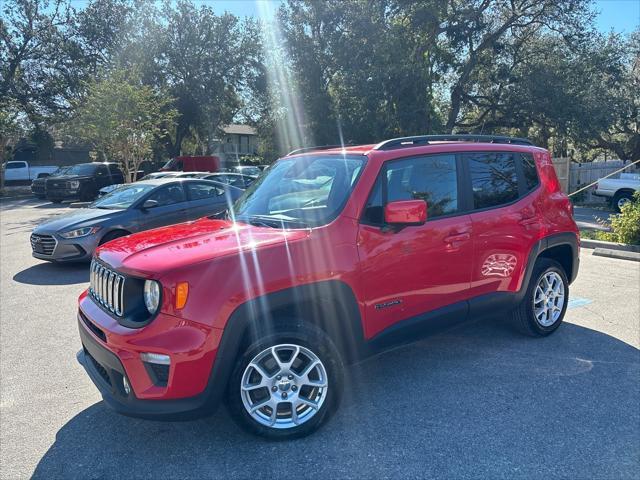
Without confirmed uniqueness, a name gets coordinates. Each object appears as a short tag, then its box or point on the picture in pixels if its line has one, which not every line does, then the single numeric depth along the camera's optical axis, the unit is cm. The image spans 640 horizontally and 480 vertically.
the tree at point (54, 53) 3012
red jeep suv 278
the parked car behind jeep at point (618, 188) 1520
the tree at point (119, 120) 1884
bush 883
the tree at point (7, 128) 2388
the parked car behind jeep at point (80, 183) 1952
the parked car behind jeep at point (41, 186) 2074
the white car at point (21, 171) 2988
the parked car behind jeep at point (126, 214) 777
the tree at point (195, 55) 3028
